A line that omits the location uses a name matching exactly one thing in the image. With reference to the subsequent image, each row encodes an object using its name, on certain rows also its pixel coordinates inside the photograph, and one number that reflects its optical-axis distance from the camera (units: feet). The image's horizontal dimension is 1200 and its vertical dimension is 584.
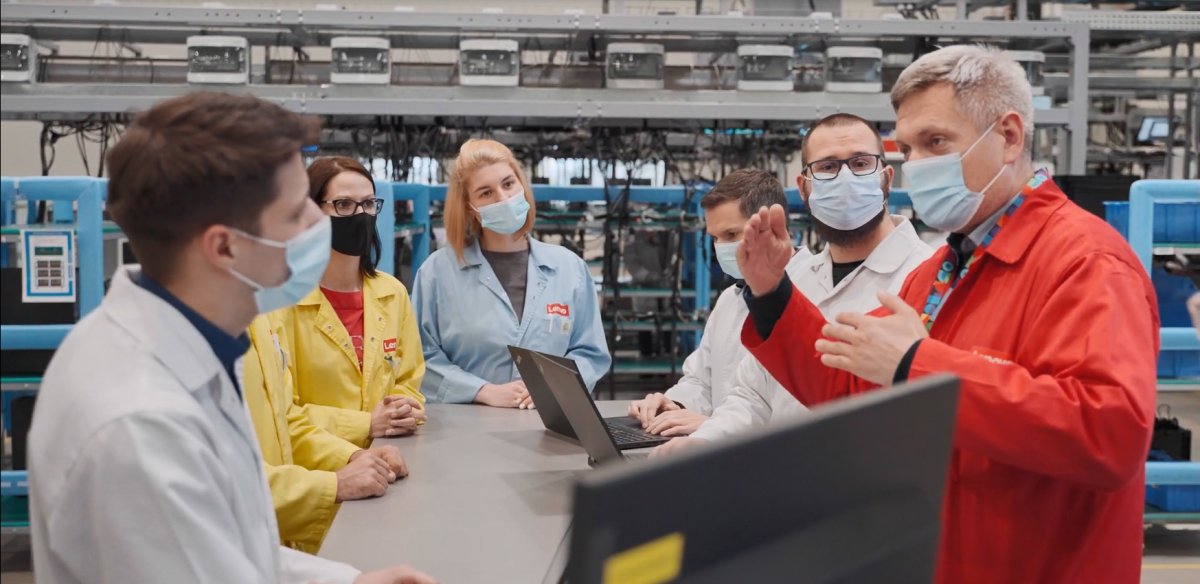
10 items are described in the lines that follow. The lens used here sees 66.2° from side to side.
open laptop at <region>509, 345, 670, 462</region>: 6.04
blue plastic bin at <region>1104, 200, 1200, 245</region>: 12.45
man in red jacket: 3.74
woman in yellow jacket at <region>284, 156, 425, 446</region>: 7.51
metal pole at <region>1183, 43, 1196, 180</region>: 24.23
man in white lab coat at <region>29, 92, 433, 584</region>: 3.23
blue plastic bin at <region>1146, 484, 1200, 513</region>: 13.28
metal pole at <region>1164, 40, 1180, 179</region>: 25.88
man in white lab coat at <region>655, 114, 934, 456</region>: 6.93
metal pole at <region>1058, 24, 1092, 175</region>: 17.47
